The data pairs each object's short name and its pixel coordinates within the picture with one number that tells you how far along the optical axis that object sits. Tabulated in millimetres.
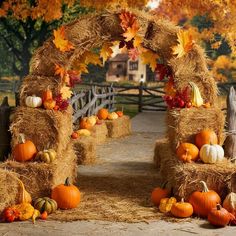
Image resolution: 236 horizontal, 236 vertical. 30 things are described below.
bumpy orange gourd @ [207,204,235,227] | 6668
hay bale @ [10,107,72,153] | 7770
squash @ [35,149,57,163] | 7535
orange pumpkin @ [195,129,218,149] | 7742
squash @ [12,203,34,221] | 6816
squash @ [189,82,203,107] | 7883
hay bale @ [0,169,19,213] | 6957
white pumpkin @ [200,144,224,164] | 7488
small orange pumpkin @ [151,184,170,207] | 7518
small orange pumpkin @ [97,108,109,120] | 14945
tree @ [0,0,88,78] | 19000
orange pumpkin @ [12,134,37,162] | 7594
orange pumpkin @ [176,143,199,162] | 7566
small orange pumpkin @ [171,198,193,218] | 7027
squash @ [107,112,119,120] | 14859
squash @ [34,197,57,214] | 7055
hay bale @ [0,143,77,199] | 7418
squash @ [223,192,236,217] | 7000
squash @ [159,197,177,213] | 7207
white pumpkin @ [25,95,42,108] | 7898
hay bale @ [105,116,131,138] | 14398
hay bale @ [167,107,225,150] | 7824
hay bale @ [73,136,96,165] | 10453
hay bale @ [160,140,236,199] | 7340
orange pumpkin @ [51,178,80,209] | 7273
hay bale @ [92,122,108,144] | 12883
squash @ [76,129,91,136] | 11542
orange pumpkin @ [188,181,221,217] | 7059
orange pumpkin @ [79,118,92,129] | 12492
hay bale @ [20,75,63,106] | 8086
